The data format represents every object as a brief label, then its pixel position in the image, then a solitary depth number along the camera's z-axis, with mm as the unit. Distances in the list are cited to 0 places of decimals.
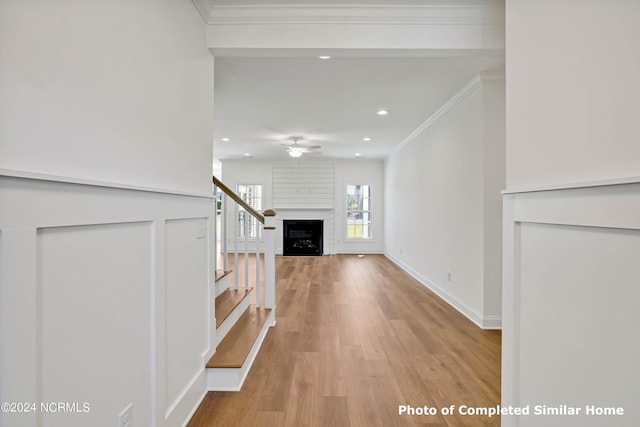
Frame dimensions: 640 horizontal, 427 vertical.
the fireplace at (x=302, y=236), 7926
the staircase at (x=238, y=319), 1933
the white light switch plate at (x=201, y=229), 1835
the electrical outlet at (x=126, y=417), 1122
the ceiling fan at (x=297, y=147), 5610
